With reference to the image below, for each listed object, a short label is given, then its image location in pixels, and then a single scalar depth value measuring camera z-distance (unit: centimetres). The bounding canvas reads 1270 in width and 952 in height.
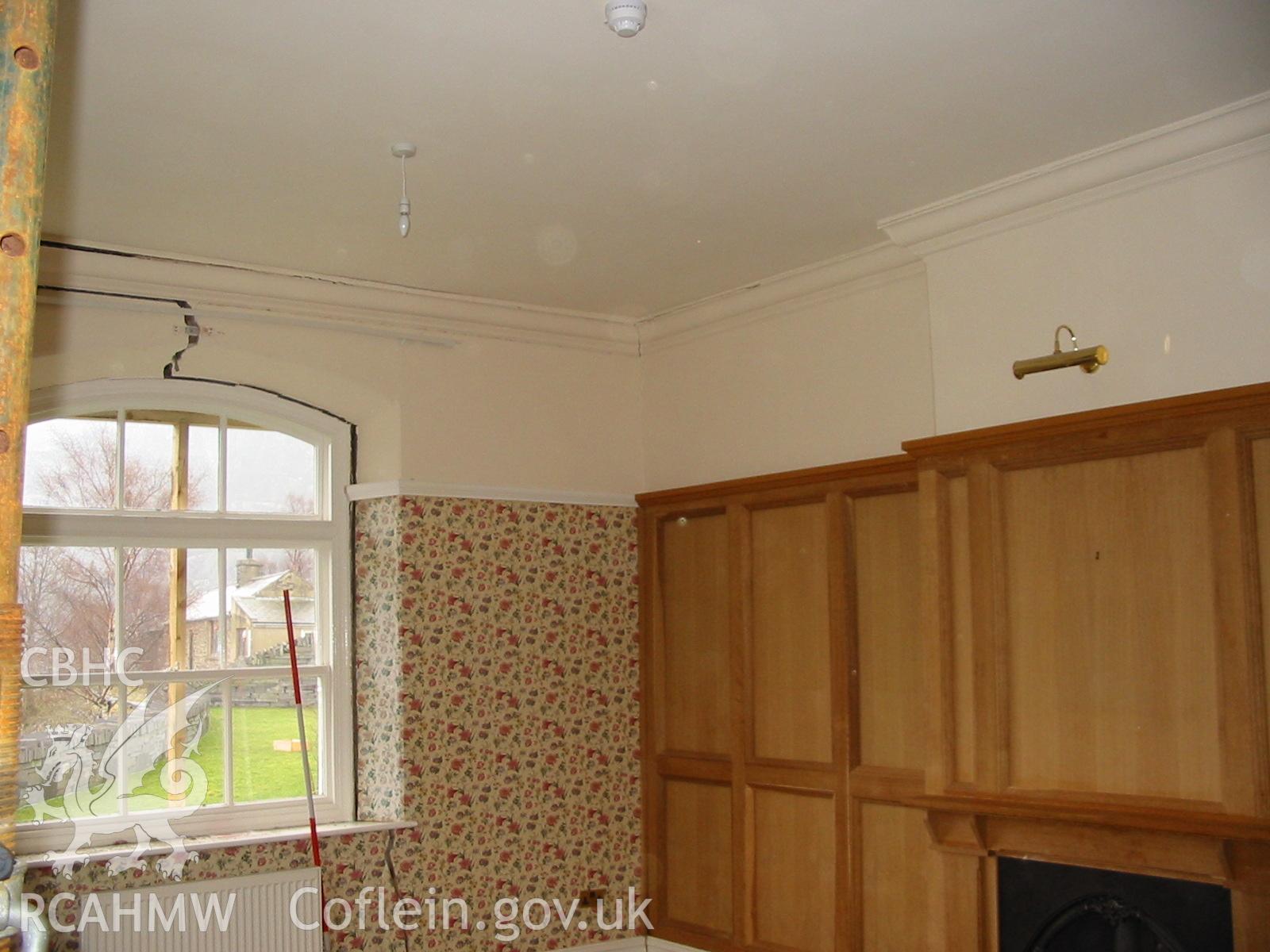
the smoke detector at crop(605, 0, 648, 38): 281
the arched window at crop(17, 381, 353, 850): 457
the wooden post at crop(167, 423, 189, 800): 480
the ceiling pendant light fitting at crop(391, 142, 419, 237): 364
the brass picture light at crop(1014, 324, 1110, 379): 365
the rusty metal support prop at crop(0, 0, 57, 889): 148
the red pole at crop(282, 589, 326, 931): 461
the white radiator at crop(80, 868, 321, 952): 428
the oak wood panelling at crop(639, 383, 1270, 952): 336
